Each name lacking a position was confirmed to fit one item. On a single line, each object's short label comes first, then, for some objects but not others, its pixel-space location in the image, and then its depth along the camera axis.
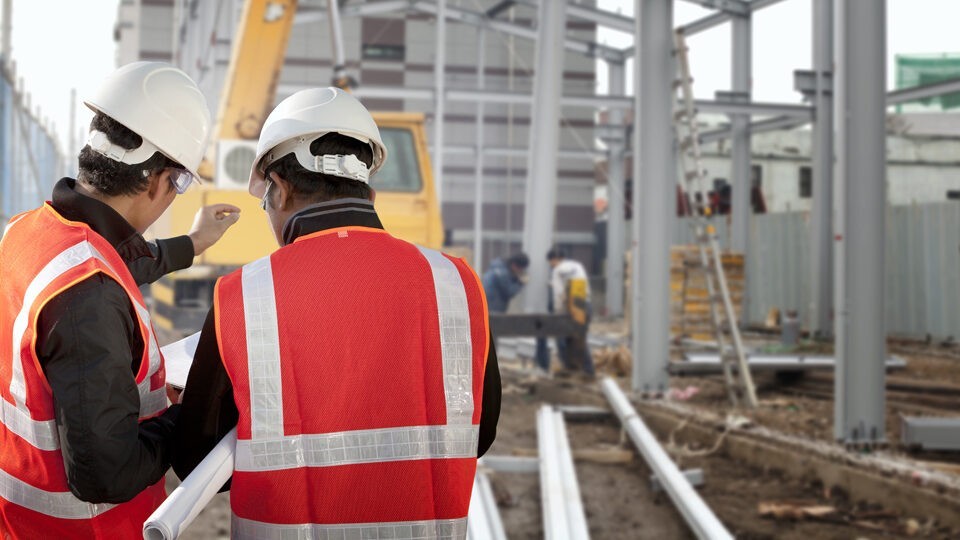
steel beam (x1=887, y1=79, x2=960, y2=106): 14.07
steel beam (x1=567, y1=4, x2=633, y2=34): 20.44
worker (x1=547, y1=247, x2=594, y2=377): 11.12
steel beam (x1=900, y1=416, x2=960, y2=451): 6.79
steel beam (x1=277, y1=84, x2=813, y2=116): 14.76
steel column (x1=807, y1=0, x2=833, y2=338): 16.05
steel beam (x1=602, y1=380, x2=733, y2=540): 4.96
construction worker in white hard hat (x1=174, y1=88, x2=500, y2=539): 1.77
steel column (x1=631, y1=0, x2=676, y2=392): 9.59
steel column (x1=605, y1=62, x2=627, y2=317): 22.30
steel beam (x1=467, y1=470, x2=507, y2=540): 4.52
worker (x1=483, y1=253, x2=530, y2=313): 12.35
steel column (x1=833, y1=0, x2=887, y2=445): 7.00
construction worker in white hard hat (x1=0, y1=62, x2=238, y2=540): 1.78
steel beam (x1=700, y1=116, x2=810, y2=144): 18.00
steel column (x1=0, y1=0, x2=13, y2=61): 18.44
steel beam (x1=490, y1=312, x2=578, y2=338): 10.35
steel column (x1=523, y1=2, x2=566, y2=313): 12.20
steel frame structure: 7.02
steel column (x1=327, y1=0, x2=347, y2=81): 9.52
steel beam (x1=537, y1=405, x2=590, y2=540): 4.98
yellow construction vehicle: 9.57
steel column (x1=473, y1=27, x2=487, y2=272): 19.76
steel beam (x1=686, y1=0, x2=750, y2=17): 18.44
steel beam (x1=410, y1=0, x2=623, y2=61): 20.94
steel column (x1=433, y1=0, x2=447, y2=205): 14.83
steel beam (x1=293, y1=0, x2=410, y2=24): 19.58
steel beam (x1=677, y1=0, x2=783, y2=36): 18.22
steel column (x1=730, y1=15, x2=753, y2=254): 18.58
